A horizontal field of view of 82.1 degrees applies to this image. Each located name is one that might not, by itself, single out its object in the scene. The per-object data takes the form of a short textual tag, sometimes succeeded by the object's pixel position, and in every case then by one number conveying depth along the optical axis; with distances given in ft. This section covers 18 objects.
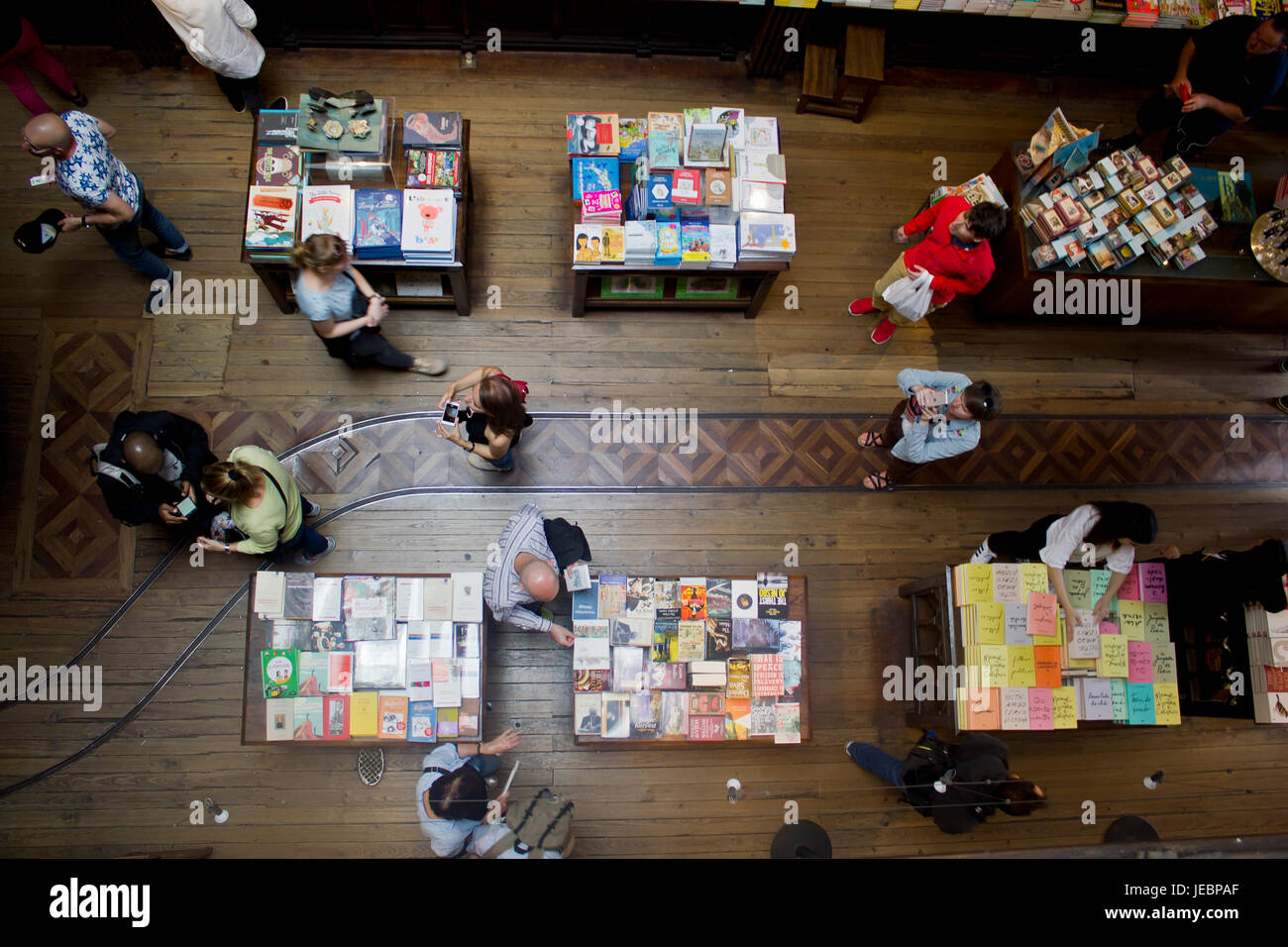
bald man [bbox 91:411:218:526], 14.17
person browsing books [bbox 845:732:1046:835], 13.92
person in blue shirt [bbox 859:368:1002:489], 15.10
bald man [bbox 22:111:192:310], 15.07
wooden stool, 20.54
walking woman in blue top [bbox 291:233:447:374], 15.02
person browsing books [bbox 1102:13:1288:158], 17.93
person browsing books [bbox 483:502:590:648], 14.66
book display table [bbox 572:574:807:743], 15.16
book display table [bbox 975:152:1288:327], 19.15
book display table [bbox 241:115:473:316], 17.17
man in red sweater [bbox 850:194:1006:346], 15.80
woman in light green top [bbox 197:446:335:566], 13.24
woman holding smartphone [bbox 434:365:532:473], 14.20
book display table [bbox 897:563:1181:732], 15.30
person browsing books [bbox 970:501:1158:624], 13.62
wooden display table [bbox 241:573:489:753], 14.42
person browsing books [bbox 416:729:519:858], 13.58
